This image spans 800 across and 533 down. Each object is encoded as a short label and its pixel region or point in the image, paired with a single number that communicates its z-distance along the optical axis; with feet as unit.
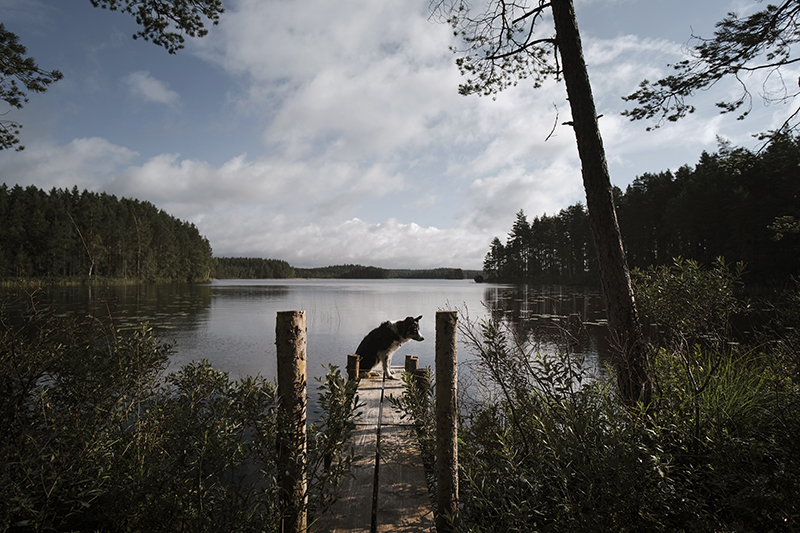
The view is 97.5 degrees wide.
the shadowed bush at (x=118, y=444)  7.64
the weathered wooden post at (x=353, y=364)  24.56
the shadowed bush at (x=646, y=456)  7.25
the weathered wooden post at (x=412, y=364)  24.81
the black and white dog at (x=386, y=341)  24.79
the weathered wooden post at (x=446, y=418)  9.93
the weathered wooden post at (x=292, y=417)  7.89
